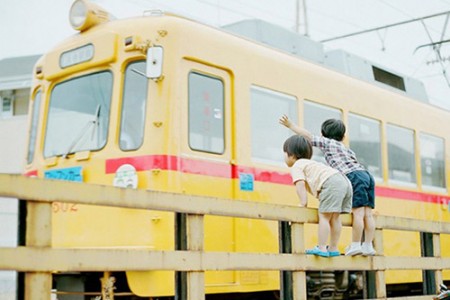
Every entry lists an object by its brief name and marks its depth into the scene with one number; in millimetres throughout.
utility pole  22234
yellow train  5957
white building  22859
